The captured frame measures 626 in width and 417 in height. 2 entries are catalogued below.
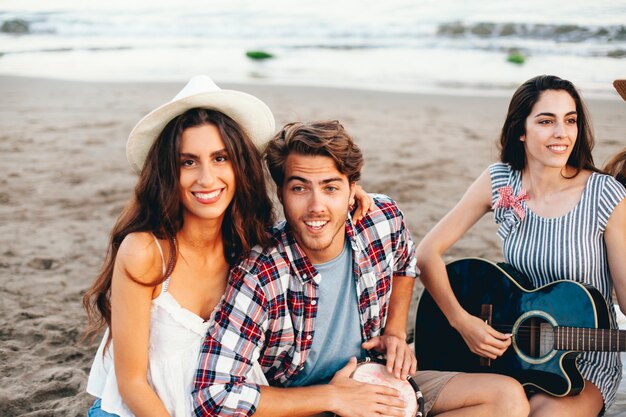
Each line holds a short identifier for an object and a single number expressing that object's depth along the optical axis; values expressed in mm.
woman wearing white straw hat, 2438
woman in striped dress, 2891
